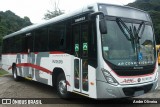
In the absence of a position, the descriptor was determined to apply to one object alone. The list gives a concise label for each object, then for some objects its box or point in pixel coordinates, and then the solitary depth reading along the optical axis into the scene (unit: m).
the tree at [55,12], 28.12
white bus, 4.68
